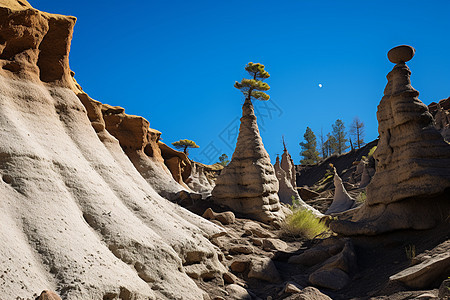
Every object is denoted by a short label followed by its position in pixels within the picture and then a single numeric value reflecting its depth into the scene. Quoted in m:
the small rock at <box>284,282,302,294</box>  5.81
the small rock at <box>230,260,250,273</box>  7.27
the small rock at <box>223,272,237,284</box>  6.49
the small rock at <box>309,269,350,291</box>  6.25
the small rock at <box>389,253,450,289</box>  4.71
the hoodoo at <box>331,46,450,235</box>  7.40
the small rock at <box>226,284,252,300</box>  5.89
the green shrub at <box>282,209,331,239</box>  10.80
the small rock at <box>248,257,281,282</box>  7.02
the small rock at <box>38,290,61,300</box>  3.29
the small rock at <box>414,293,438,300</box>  4.11
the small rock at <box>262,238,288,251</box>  8.91
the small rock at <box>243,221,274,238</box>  9.87
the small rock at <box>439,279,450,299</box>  3.71
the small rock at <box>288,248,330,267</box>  7.87
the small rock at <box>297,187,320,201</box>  25.15
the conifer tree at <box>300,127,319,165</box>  50.19
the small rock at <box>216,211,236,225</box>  10.11
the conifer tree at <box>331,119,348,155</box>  52.75
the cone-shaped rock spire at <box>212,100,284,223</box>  11.93
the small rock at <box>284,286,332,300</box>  4.84
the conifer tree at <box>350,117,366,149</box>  47.53
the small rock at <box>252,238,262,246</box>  9.12
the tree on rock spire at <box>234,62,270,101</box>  14.40
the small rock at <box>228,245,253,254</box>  8.18
